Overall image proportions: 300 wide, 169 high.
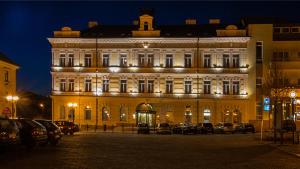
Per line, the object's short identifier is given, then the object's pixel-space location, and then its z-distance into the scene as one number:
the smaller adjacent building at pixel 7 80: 62.79
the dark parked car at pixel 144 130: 63.19
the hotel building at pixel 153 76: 73.75
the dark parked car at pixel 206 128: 64.12
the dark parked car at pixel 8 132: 26.83
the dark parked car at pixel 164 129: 63.84
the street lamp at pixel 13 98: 57.61
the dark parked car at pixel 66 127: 54.74
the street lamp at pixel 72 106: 74.98
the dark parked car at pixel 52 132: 35.41
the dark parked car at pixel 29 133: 31.55
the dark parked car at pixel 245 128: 65.44
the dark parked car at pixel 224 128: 65.56
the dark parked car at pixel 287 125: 60.59
